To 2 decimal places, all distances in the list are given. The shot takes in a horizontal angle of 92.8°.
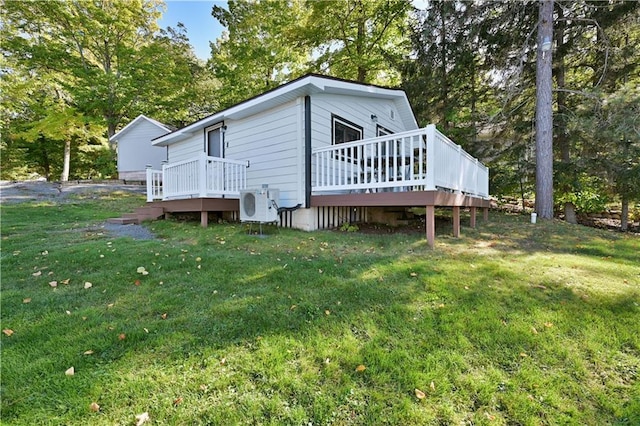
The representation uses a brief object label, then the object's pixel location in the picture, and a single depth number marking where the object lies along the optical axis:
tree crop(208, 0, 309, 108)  15.98
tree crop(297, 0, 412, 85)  14.59
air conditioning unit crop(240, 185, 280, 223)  6.18
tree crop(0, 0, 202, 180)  15.38
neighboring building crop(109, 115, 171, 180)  17.25
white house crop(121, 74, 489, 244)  5.54
